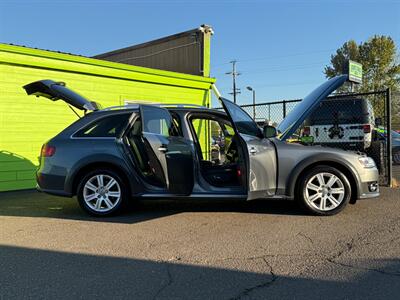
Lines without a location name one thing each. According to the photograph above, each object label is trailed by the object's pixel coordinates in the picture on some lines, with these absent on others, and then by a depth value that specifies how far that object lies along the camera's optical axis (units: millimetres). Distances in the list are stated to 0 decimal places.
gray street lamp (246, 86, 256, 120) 54531
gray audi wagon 5910
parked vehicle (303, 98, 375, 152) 10836
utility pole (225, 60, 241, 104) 65162
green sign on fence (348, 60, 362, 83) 9261
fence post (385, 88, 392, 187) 8789
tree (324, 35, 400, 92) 35938
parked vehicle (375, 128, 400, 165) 14641
